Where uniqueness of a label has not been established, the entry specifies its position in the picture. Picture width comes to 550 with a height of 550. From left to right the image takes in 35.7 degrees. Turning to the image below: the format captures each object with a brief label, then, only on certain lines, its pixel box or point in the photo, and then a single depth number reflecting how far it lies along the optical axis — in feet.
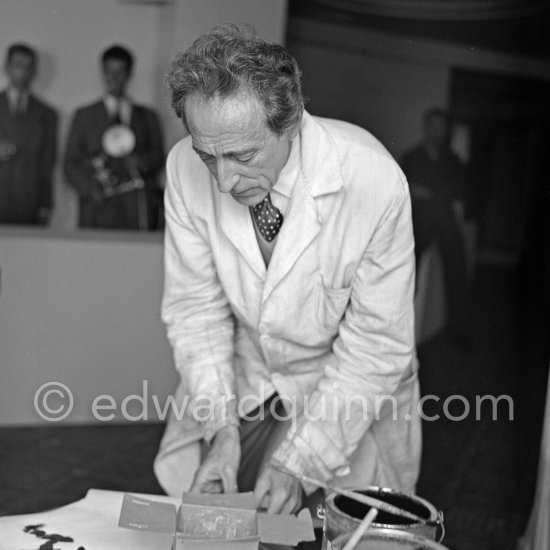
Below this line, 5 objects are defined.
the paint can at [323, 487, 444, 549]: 4.06
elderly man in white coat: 5.97
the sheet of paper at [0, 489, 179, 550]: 4.95
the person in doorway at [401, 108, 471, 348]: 17.24
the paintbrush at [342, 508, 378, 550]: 3.87
